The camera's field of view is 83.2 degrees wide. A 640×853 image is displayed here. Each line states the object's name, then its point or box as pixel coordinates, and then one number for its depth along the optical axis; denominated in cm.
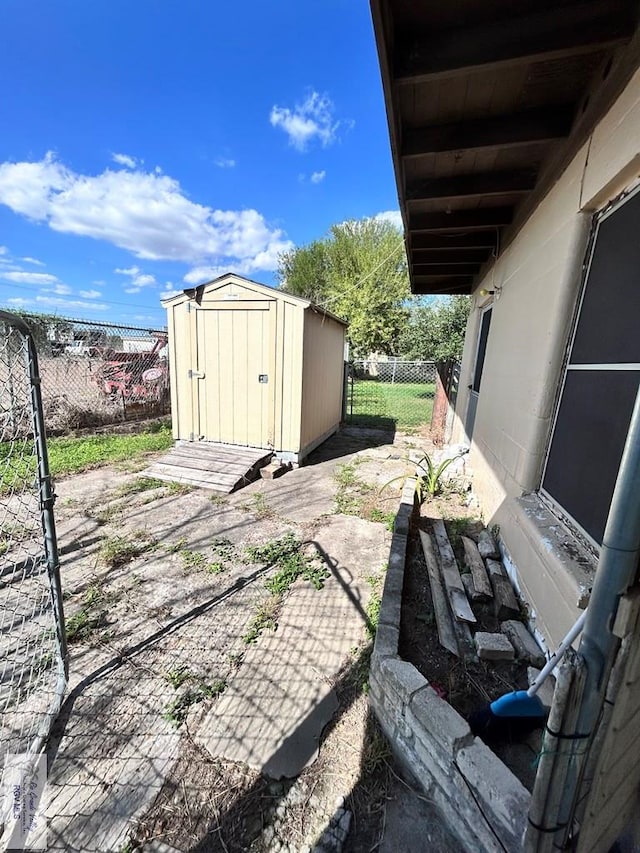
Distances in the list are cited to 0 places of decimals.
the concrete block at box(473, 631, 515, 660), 182
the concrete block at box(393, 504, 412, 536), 302
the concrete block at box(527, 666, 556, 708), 152
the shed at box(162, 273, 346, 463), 511
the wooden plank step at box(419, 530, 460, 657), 195
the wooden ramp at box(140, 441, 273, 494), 470
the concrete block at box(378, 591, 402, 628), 197
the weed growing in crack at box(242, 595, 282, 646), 220
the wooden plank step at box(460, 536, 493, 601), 227
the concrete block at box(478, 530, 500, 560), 269
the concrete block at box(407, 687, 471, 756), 129
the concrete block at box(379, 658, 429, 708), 150
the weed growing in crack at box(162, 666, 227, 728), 170
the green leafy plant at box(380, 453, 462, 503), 413
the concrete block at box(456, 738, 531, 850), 106
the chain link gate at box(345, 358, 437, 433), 965
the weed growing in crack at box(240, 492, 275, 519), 395
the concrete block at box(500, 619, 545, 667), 182
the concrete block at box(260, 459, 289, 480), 512
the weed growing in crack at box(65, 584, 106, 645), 216
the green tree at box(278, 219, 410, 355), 1944
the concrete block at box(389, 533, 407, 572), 254
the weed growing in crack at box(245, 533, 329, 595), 273
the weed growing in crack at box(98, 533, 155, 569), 292
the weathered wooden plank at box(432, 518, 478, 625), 211
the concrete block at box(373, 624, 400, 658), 174
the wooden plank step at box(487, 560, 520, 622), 214
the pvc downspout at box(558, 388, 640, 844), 72
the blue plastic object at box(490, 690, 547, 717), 141
